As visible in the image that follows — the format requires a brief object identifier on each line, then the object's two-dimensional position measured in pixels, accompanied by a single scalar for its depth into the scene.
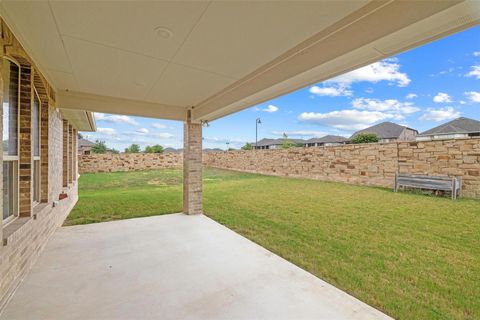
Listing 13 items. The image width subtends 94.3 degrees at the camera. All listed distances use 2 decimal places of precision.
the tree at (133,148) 34.54
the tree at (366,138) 22.22
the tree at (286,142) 31.98
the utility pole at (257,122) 28.18
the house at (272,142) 41.53
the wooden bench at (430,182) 6.78
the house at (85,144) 28.12
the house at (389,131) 26.21
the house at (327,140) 34.79
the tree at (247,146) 38.16
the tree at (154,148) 33.99
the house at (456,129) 17.30
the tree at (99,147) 31.95
